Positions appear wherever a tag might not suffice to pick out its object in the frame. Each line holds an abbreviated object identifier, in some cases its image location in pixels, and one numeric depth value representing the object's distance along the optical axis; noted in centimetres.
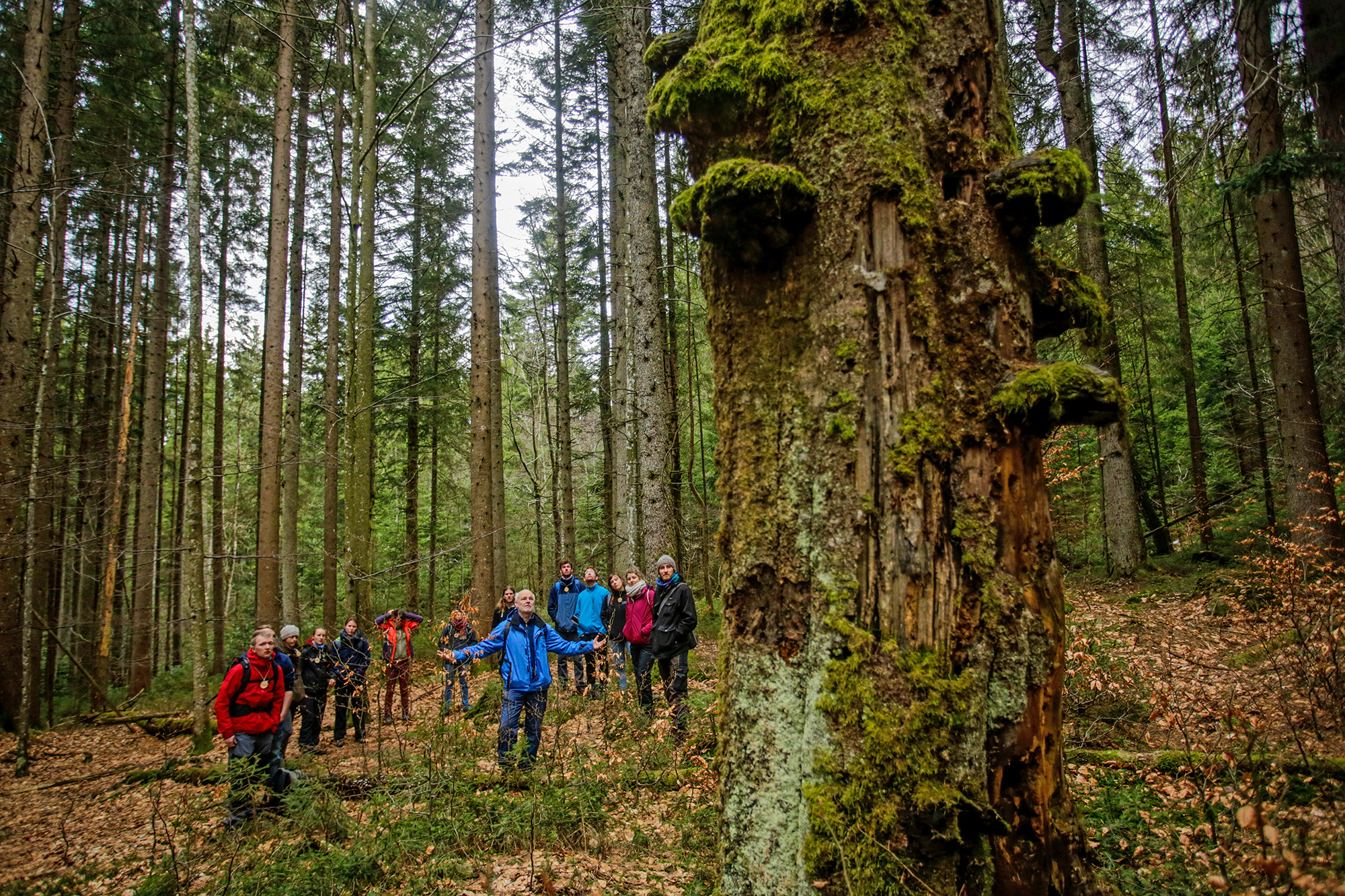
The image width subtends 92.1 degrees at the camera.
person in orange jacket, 865
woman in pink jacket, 841
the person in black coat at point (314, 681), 887
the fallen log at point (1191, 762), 399
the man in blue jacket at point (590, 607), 954
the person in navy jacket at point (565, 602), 979
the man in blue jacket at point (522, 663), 644
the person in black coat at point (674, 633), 745
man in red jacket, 638
